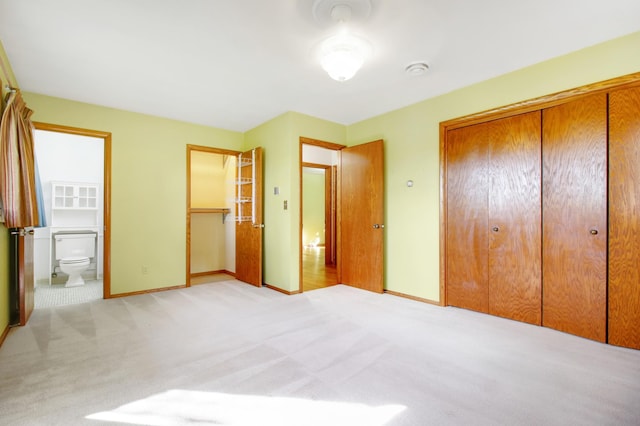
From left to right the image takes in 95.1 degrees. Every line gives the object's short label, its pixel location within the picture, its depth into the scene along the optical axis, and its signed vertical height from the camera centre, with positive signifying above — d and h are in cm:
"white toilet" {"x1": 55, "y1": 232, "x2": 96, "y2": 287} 441 -65
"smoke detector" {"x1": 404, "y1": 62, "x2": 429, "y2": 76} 277 +139
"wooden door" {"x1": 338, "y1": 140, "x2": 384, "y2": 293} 411 -7
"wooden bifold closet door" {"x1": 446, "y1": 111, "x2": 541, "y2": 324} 287 -6
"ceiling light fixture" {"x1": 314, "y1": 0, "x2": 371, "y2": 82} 232 +130
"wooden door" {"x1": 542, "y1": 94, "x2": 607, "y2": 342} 249 -4
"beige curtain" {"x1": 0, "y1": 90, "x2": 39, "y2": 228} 230 +37
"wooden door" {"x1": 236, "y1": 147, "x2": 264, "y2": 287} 447 -9
